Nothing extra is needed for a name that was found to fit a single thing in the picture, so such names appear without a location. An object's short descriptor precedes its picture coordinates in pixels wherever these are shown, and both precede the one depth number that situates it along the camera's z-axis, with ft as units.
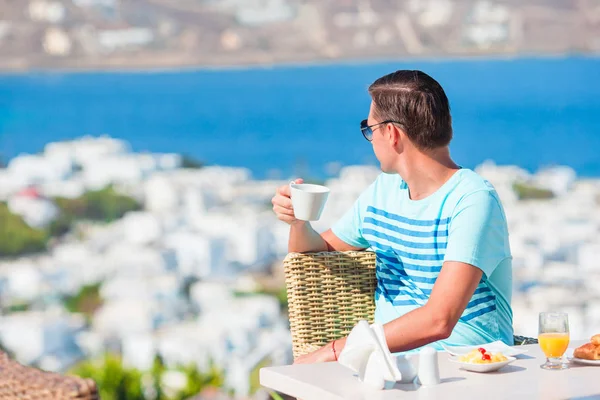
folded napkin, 11.46
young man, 12.79
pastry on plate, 12.08
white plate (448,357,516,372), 11.80
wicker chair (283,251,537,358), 14.37
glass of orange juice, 11.96
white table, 11.36
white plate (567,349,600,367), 12.05
